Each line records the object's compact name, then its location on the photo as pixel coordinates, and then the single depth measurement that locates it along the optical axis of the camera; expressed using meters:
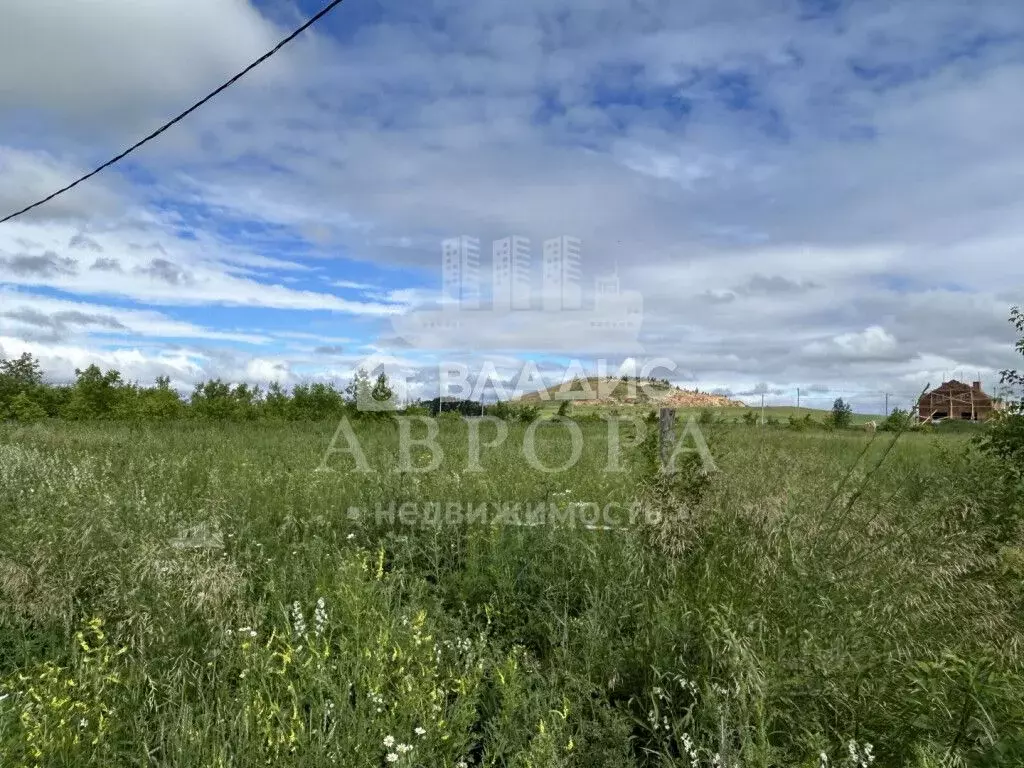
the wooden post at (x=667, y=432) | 5.62
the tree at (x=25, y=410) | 21.21
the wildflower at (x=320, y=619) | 3.44
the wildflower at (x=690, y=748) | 2.71
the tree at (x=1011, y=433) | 6.07
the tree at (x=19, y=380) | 23.40
